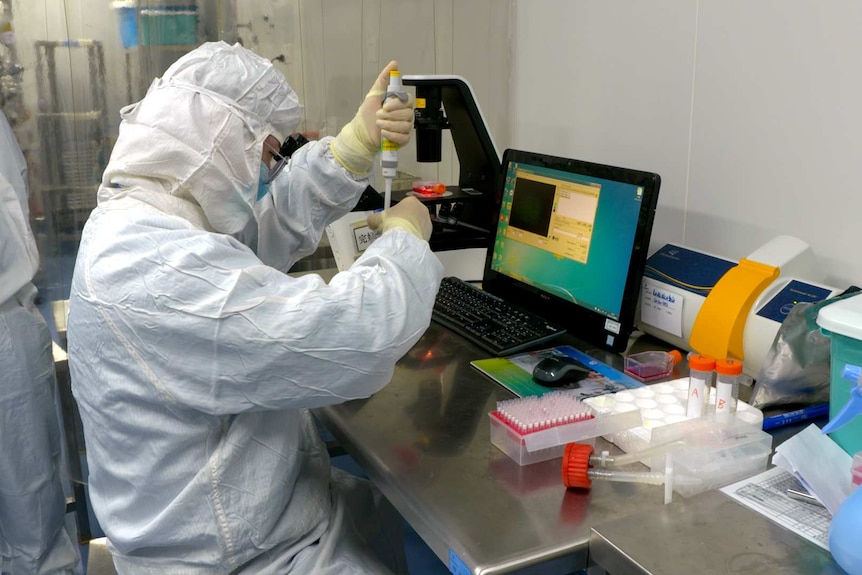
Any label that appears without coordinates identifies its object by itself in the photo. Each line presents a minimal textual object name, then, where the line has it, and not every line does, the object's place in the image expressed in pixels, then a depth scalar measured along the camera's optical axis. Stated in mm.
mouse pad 1348
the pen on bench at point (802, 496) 957
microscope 1900
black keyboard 1541
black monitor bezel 1437
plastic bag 1204
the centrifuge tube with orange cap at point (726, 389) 1116
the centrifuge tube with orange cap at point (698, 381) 1154
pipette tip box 1121
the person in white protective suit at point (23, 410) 1914
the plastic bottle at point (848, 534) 792
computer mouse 1346
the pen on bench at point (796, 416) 1195
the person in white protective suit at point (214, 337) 1027
